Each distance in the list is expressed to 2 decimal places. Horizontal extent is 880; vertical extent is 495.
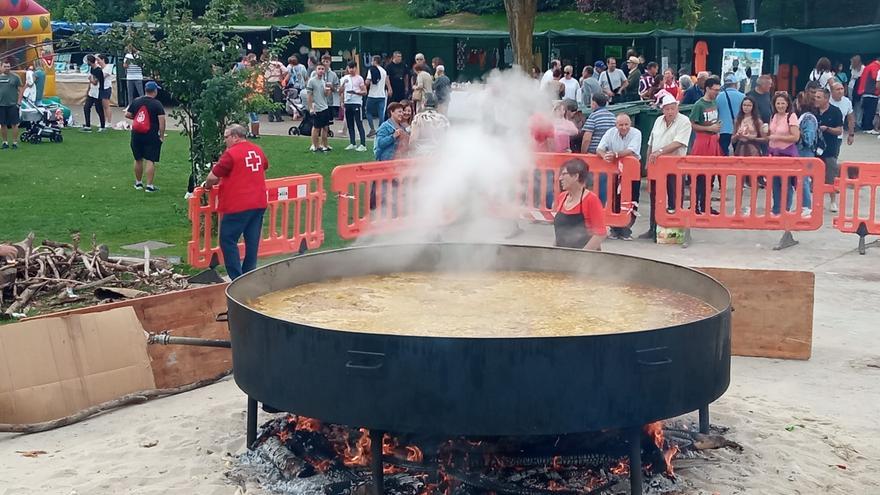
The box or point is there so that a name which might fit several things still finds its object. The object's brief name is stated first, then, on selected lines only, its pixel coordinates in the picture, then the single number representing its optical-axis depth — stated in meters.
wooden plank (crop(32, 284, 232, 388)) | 9.28
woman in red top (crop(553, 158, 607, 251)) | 9.62
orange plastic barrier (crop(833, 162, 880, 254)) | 14.56
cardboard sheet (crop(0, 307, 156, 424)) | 8.36
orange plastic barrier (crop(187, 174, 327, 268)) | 12.93
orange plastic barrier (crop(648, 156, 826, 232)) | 14.62
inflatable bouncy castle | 31.70
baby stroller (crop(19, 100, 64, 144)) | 26.17
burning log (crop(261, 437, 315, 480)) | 7.09
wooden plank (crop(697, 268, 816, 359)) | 9.95
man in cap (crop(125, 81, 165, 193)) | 18.77
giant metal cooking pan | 5.91
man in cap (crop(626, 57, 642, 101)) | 26.17
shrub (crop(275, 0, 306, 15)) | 51.81
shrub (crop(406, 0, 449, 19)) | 48.97
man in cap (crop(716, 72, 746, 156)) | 18.28
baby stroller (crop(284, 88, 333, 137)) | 27.98
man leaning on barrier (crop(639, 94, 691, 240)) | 15.27
